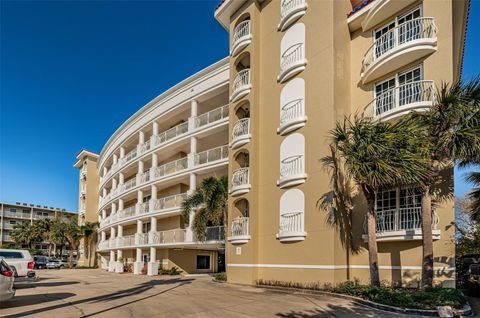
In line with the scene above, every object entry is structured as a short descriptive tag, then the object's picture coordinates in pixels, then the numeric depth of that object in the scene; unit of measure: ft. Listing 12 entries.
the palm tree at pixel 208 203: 78.33
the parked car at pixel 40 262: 170.58
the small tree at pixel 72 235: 182.50
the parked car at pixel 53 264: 175.35
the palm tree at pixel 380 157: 44.91
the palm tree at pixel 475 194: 57.72
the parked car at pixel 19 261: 64.45
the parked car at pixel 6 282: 39.25
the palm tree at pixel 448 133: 44.60
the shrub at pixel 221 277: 76.85
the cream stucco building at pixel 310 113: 53.72
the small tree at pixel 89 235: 181.47
